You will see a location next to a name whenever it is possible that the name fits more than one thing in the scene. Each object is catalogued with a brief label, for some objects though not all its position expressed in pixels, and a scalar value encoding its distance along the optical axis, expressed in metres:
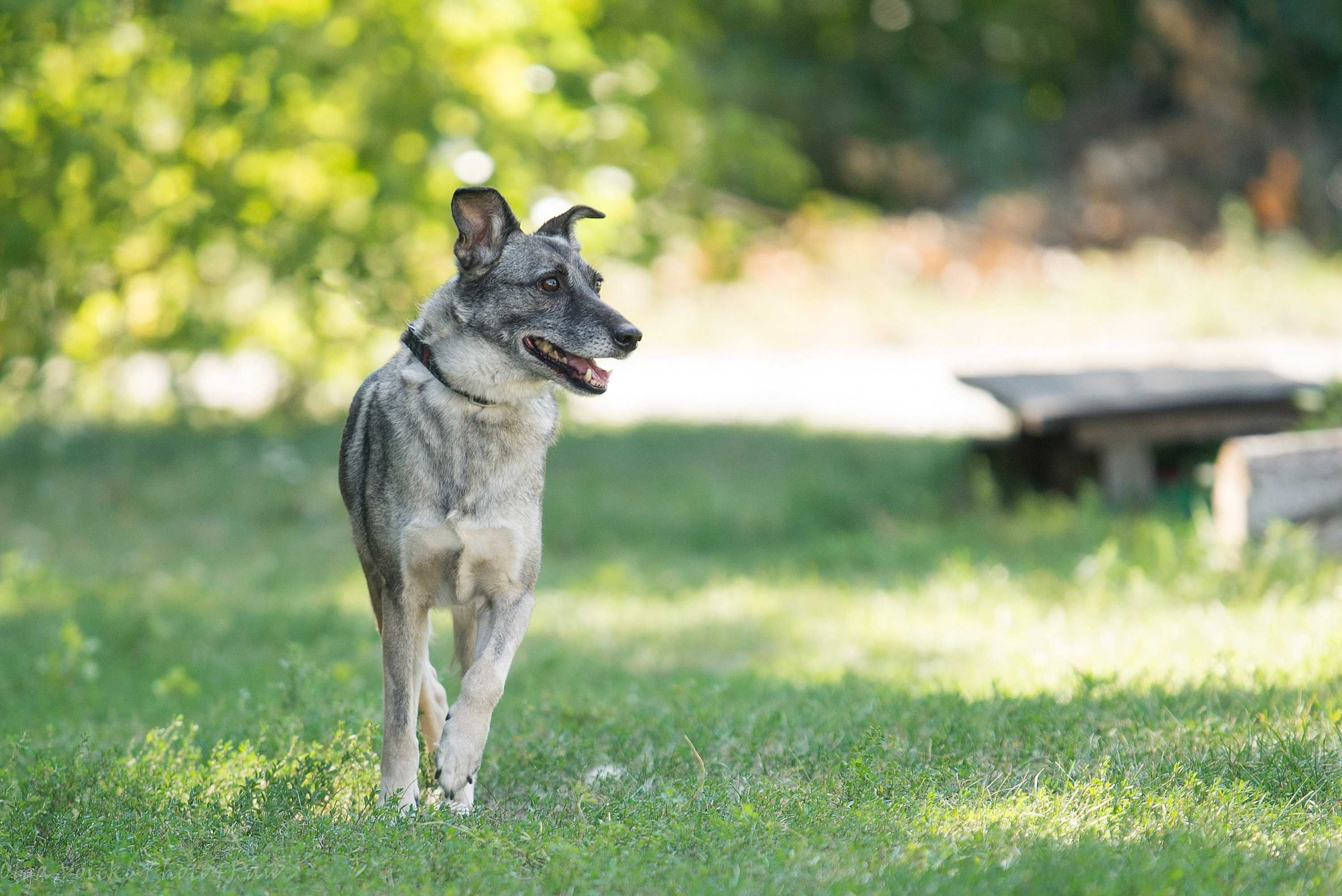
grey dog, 8.33
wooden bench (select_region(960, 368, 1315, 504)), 17.83
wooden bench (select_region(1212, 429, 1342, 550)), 14.16
